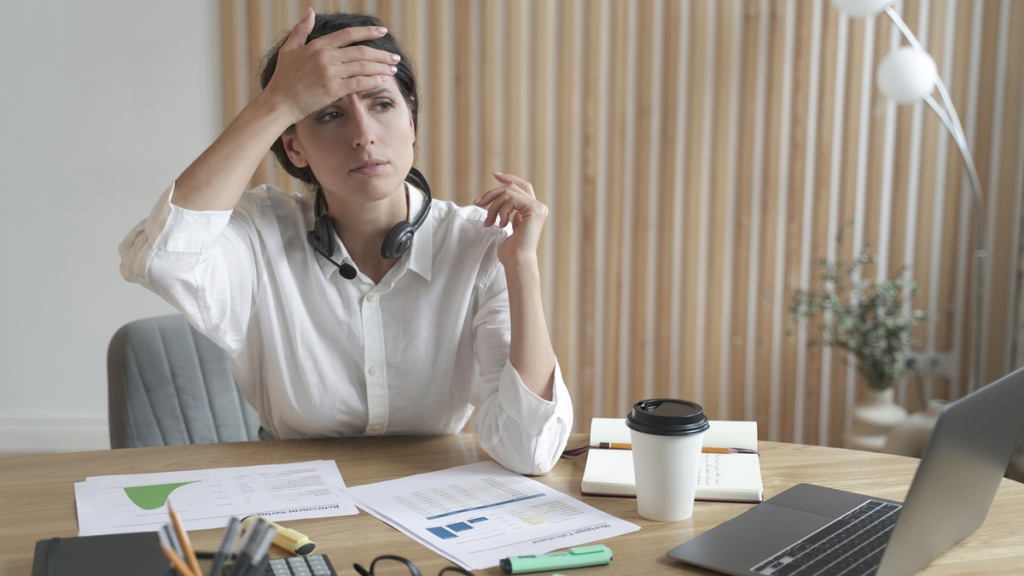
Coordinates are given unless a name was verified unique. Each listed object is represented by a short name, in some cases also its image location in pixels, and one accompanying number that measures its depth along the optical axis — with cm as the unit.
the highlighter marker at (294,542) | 95
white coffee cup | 101
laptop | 80
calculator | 86
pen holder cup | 87
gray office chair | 178
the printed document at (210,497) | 105
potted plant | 279
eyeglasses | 87
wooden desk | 95
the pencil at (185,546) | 65
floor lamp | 250
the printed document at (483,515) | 97
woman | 128
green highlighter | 89
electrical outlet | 308
